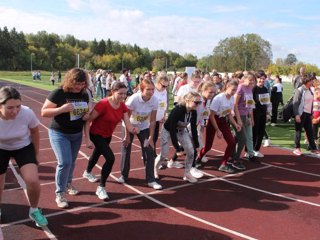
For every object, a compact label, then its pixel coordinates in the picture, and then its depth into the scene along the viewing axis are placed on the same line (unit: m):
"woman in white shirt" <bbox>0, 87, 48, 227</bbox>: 3.82
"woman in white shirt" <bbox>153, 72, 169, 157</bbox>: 7.20
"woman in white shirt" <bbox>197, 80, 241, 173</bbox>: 6.66
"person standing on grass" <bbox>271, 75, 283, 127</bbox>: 13.02
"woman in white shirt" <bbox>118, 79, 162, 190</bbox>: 5.74
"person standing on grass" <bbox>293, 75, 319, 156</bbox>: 8.28
